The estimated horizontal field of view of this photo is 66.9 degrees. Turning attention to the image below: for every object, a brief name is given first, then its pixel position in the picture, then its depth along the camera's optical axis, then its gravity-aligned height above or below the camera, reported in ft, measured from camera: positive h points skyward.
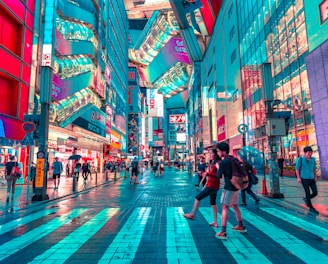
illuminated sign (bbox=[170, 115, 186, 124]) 426.10 +77.54
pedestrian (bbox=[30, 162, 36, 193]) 52.10 -1.14
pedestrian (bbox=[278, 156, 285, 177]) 69.30 -0.98
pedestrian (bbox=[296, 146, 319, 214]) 25.32 -1.13
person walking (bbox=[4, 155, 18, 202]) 34.75 -1.16
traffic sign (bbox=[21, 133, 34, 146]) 33.86 +3.48
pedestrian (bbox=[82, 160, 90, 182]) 68.41 -0.91
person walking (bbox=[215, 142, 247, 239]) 16.88 -1.94
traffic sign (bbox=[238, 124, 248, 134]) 49.60 +6.81
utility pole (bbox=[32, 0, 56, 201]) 34.76 +3.91
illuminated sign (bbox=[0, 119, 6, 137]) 52.95 +7.65
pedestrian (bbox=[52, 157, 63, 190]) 51.90 -0.71
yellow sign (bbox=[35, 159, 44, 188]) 34.94 -1.05
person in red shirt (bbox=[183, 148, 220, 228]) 19.91 -2.18
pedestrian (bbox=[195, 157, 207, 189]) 43.73 -0.40
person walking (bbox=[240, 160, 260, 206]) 28.90 -2.29
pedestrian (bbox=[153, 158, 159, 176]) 104.90 -1.87
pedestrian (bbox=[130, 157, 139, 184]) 64.69 -0.82
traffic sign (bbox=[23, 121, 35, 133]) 33.72 +5.25
